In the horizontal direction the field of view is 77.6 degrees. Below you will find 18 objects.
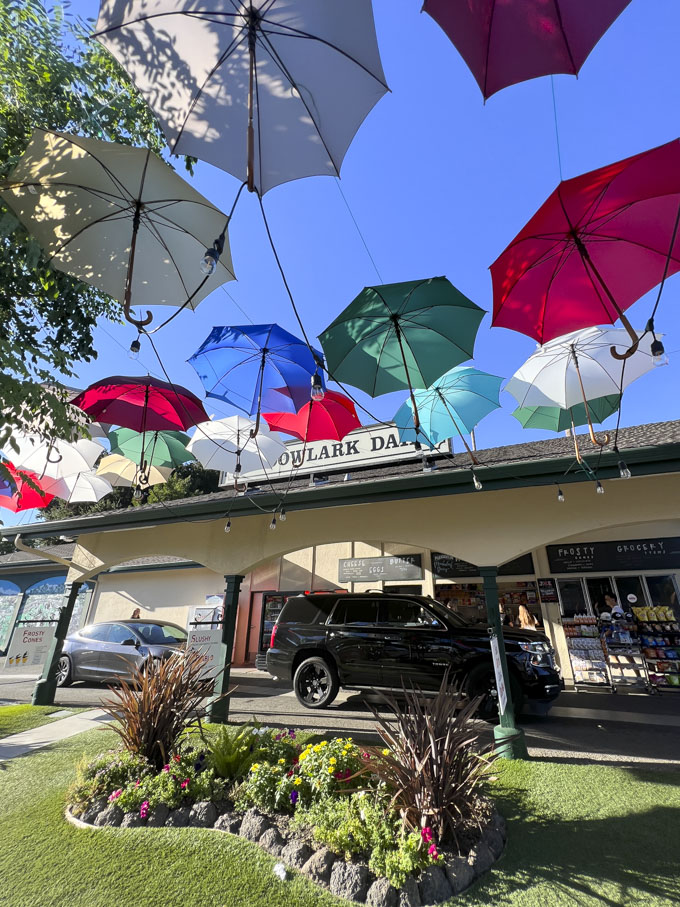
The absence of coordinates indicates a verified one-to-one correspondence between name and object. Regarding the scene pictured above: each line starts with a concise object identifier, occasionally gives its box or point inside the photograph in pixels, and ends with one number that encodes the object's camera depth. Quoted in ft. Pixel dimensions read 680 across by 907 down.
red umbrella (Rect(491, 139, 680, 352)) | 11.06
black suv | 22.26
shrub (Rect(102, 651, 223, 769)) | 14.51
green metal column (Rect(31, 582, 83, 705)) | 26.84
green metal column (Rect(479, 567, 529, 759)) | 16.81
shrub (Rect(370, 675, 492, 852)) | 10.21
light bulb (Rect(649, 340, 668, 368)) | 9.75
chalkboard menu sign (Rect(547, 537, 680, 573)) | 33.04
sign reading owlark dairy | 40.55
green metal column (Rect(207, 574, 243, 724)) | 22.81
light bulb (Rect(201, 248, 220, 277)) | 9.86
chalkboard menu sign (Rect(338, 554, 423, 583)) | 42.50
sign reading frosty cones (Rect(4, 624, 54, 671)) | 32.91
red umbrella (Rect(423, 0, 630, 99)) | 9.12
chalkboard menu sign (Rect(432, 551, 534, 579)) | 38.25
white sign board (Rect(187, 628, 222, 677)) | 22.93
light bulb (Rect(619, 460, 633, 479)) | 17.12
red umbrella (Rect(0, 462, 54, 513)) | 30.58
